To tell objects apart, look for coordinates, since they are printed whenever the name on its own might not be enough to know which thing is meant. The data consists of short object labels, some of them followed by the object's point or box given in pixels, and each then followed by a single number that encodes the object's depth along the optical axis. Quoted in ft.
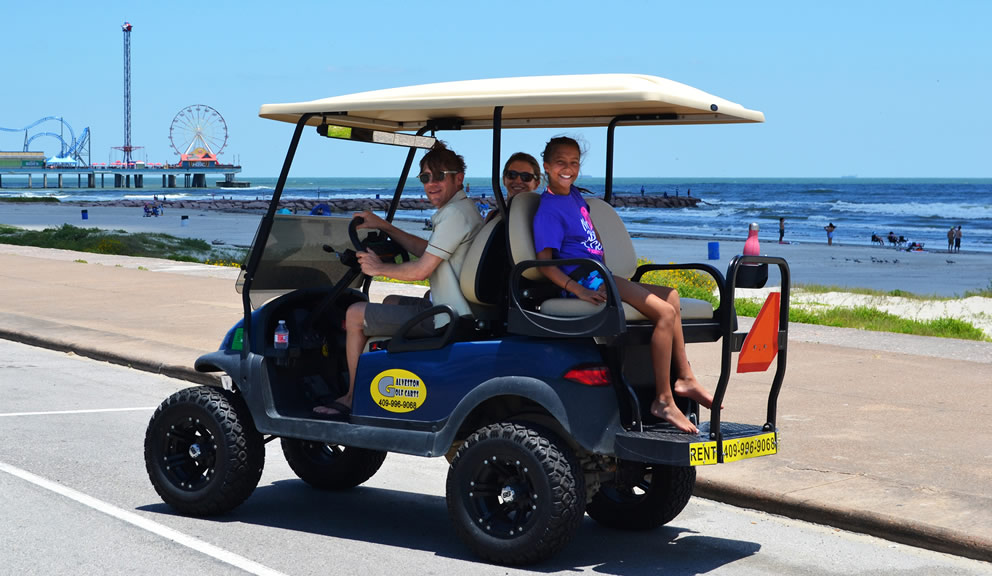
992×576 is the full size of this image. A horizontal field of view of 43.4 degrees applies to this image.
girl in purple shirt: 17.37
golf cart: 17.06
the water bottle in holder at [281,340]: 19.77
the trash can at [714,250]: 101.55
